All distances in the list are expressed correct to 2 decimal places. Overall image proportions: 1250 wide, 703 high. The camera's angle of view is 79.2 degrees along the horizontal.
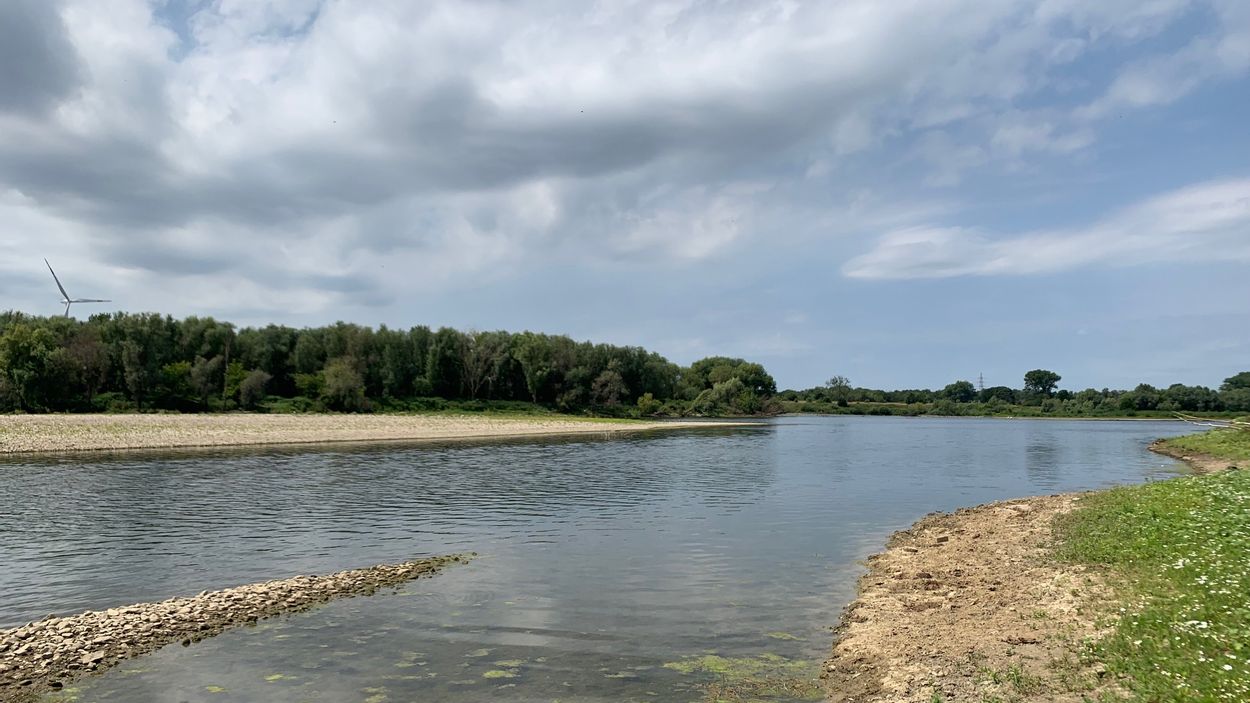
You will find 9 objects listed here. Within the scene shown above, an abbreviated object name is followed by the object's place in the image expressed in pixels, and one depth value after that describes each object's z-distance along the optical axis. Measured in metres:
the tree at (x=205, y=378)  107.94
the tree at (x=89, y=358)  97.50
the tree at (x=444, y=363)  137.38
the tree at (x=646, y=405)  154.62
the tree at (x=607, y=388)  149.12
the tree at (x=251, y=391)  110.44
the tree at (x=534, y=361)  144.25
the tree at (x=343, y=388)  115.75
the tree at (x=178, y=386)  104.62
